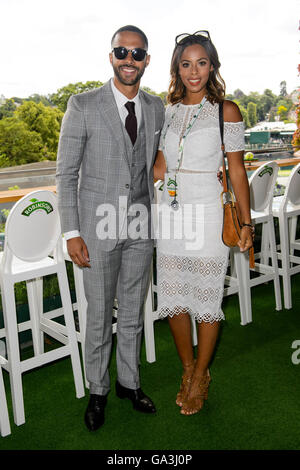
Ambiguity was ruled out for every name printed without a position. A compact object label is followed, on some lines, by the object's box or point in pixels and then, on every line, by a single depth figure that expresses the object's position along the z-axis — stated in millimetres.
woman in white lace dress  1733
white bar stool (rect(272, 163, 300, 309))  3070
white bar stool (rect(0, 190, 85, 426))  1915
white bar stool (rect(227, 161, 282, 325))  2896
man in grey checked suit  1651
